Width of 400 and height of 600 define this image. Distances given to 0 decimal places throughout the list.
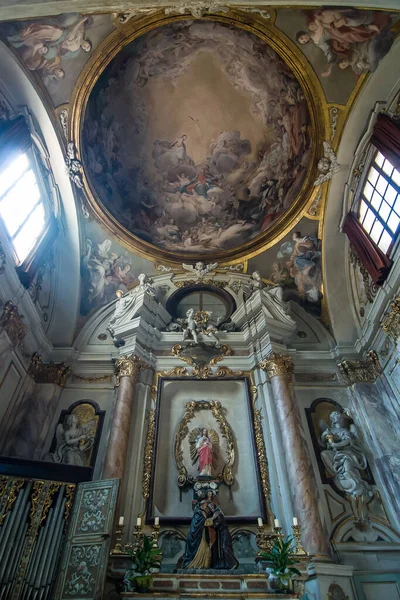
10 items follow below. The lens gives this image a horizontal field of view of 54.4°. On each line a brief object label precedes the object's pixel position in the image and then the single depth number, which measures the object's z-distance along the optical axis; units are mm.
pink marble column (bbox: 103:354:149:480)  8297
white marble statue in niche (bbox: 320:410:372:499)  8602
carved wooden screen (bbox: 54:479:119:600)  5539
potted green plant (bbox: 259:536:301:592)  5898
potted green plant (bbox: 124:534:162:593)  5730
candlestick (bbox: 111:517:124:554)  6849
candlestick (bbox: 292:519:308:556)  6734
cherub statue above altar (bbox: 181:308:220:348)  11188
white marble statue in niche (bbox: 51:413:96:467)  9039
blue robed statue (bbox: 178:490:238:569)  6586
